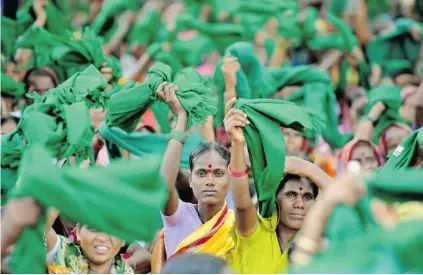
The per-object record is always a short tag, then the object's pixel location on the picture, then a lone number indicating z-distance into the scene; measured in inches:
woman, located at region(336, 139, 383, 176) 640.4
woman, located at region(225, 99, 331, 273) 470.6
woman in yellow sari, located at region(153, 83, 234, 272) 490.3
